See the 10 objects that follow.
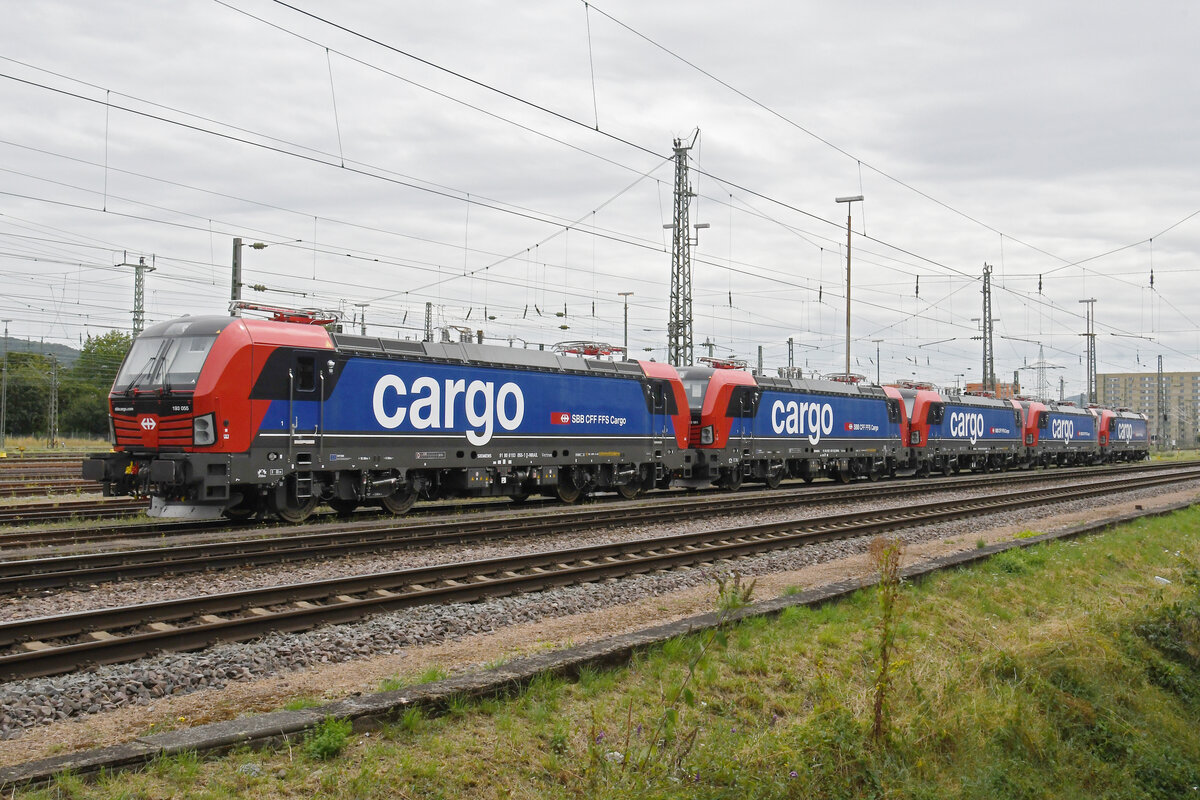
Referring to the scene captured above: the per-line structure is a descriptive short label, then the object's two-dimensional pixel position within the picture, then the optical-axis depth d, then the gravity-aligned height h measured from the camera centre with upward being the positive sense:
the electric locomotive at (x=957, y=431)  39.44 -0.35
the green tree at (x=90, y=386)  58.28 +2.27
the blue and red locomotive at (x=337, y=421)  15.95 +0.00
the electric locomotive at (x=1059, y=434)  50.56 -0.61
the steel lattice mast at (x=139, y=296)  39.30 +5.53
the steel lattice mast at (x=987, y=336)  51.81 +4.85
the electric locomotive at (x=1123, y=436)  61.35 -0.80
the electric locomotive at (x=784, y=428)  27.98 -0.18
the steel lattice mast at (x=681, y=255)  31.77 +5.63
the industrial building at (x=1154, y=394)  149.93 +5.54
